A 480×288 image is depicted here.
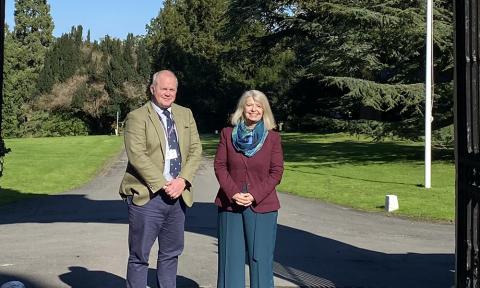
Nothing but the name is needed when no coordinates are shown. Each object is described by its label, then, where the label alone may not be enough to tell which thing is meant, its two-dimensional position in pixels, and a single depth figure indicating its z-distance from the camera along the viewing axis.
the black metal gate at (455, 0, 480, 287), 4.35
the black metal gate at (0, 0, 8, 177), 5.04
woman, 5.51
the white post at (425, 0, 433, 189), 17.61
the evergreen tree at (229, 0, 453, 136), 25.73
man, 5.36
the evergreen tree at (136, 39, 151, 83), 66.94
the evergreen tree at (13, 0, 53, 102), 68.36
